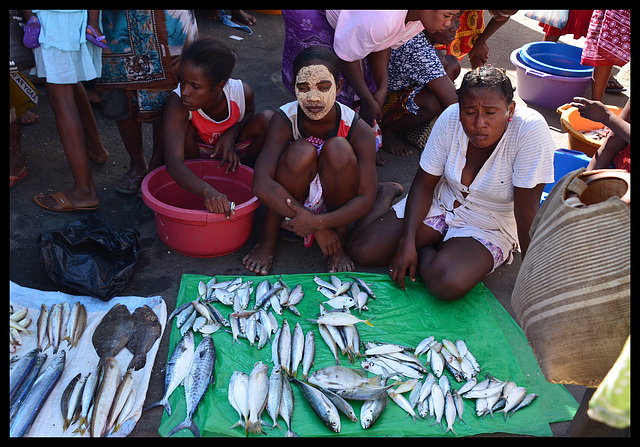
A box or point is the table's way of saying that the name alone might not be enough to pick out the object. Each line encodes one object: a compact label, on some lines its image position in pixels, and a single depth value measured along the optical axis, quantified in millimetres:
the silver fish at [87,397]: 2123
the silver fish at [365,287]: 2996
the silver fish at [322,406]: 2201
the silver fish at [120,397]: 2150
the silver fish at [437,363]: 2514
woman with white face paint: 2938
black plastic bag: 2713
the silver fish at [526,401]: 2379
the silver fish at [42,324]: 2457
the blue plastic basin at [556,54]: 5789
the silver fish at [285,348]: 2460
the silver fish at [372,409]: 2224
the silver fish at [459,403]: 2336
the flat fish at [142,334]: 2439
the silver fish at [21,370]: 2193
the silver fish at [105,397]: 2102
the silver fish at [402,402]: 2309
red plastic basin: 2949
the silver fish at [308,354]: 2463
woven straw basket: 1464
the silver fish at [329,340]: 2574
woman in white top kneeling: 2666
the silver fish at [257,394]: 2170
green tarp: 2248
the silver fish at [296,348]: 2467
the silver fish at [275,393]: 2221
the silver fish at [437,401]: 2305
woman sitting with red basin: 3035
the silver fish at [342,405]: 2244
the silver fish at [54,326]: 2465
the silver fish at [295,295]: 2867
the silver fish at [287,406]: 2186
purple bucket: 5254
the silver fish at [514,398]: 2365
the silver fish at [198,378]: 2174
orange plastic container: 4184
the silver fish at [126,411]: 2148
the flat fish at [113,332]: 2465
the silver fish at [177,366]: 2273
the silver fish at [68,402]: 2125
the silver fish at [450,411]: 2266
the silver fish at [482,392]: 2414
